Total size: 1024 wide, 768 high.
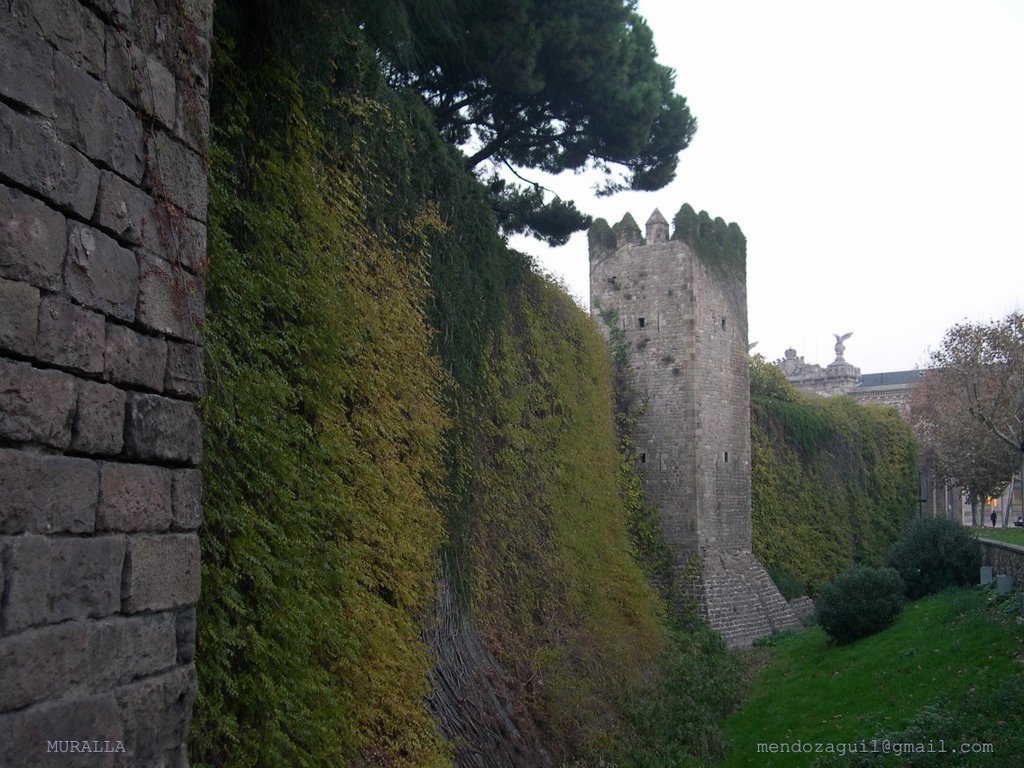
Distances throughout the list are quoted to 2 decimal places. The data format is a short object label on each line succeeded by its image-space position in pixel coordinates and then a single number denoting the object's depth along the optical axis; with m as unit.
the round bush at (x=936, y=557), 17.56
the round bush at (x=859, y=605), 14.59
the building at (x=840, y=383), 50.12
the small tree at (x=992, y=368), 21.48
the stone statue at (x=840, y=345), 52.91
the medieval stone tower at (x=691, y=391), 16.88
